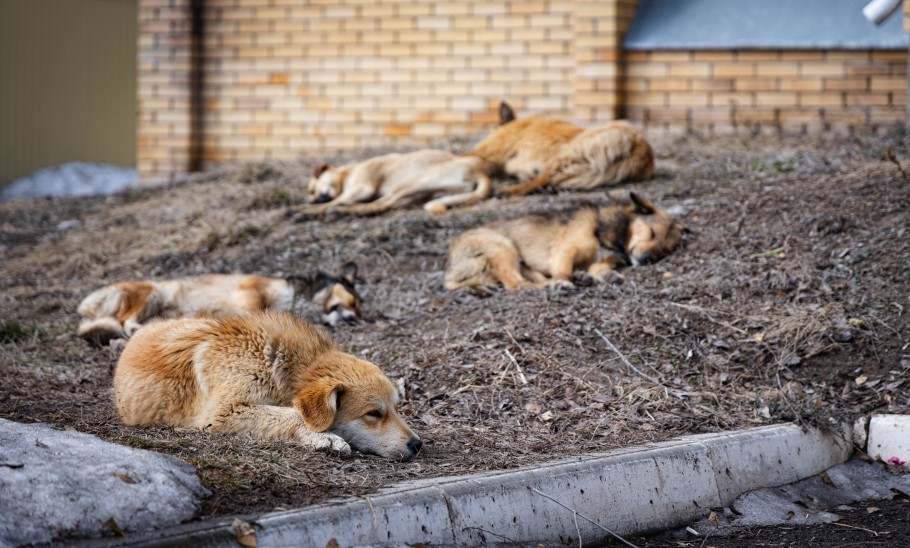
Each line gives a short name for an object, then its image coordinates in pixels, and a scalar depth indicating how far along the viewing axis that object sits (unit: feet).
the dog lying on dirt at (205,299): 26.25
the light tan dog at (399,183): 37.47
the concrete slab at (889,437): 17.63
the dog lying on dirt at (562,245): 27.84
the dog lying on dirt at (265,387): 15.14
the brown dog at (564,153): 36.37
